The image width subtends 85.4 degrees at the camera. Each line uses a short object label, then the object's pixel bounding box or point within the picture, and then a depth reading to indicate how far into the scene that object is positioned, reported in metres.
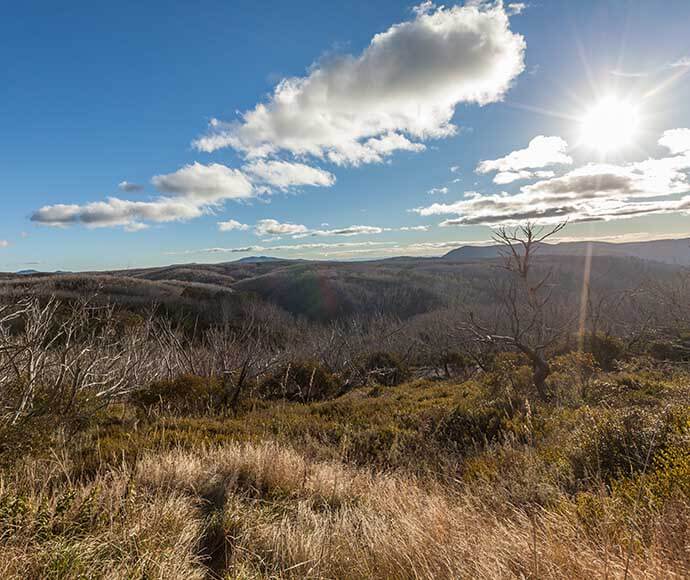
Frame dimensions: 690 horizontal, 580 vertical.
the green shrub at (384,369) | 18.53
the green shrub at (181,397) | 10.09
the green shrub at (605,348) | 15.43
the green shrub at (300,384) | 14.41
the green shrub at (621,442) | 4.25
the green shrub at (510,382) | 9.45
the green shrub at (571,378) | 9.41
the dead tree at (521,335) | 9.42
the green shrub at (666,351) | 16.12
